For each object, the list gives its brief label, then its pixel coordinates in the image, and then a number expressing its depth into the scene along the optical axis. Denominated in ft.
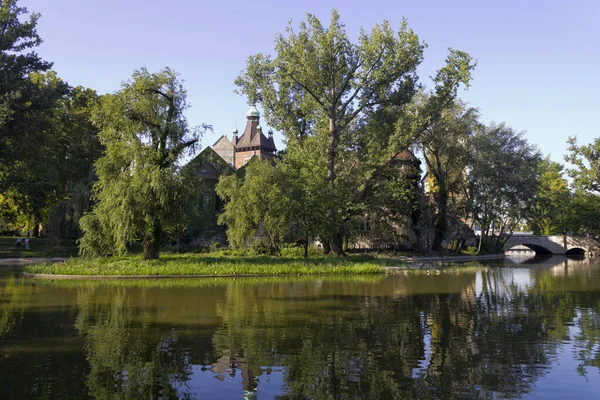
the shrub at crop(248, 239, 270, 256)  119.60
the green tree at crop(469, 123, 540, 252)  162.20
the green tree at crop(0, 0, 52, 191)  112.88
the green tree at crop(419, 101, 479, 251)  151.43
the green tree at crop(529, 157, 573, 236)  174.40
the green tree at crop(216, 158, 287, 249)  109.60
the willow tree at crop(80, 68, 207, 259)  83.55
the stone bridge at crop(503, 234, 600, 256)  228.43
